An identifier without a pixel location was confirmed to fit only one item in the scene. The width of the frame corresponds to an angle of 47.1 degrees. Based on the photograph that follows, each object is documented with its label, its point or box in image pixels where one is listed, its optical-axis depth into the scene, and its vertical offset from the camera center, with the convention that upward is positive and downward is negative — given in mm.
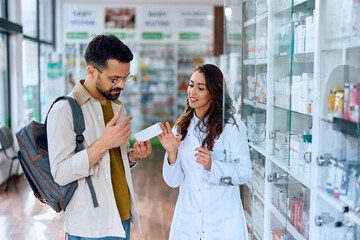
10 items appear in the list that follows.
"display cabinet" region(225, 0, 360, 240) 1733 -195
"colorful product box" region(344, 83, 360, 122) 1621 -99
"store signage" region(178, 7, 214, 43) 10391 +1373
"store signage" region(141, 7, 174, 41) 10359 +1388
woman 2078 -440
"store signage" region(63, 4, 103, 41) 10352 +1429
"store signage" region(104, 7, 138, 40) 10289 +1429
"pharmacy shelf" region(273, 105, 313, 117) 2463 -201
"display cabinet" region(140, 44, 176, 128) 10734 -115
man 1755 -319
